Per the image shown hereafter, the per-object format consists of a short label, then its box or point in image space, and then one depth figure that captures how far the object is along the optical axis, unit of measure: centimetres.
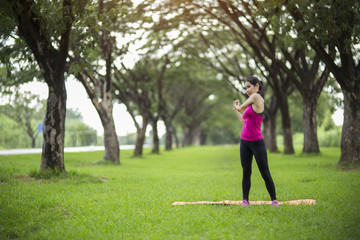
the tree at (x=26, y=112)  3281
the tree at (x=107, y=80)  1527
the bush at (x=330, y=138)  3181
